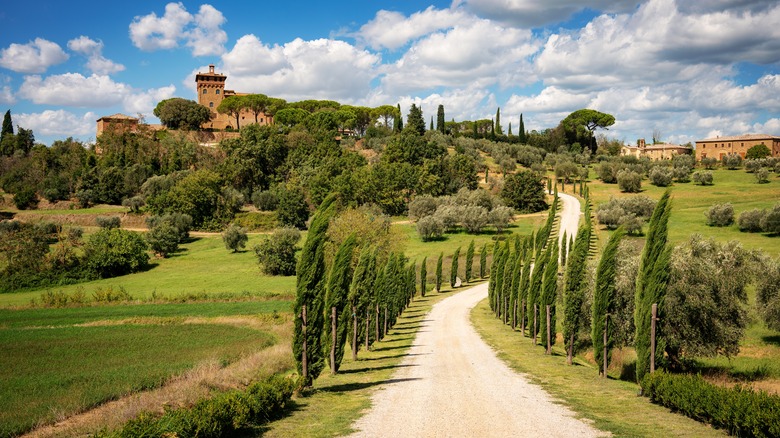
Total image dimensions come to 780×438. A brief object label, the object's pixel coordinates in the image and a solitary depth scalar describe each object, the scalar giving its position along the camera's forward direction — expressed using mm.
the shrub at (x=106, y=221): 79188
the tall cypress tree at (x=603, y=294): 20500
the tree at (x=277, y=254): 59469
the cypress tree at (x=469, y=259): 60781
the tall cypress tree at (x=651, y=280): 17891
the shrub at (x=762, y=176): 93562
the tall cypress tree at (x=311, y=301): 17609
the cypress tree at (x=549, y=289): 26703
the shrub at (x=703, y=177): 98312
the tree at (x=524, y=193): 93375
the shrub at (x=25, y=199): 89500
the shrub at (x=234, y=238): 69125
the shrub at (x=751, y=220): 61844
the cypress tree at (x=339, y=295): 19969
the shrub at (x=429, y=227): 74062
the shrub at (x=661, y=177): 100625
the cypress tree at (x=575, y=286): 23359
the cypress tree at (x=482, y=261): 62750
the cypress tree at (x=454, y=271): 57812
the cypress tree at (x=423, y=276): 52875
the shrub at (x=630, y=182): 97312
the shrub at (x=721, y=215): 66125
